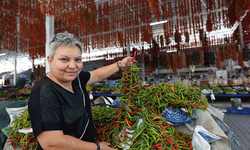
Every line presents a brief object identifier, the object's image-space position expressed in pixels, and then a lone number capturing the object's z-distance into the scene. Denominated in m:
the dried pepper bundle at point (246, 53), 5.77
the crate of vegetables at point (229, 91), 5.43
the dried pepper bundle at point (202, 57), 6.21
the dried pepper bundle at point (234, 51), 5.81
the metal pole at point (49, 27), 5.10
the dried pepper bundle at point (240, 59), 5.87
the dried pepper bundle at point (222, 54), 6.22
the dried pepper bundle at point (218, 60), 6.21
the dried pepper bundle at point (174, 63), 6.68
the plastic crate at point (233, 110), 4.53
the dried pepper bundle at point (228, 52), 5.91
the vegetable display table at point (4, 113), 2.00
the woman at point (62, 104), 0.79
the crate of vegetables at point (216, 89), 5.58
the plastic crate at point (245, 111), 4.37
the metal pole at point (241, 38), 5.91
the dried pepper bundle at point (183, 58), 6.63
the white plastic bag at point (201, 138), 1.07
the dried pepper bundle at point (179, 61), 6.52
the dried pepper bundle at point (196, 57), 6.30
